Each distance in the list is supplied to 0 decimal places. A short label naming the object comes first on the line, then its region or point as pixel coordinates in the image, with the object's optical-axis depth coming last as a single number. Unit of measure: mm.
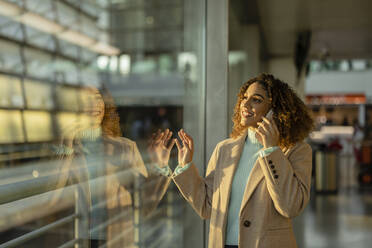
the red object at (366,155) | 9797
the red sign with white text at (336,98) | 21289
